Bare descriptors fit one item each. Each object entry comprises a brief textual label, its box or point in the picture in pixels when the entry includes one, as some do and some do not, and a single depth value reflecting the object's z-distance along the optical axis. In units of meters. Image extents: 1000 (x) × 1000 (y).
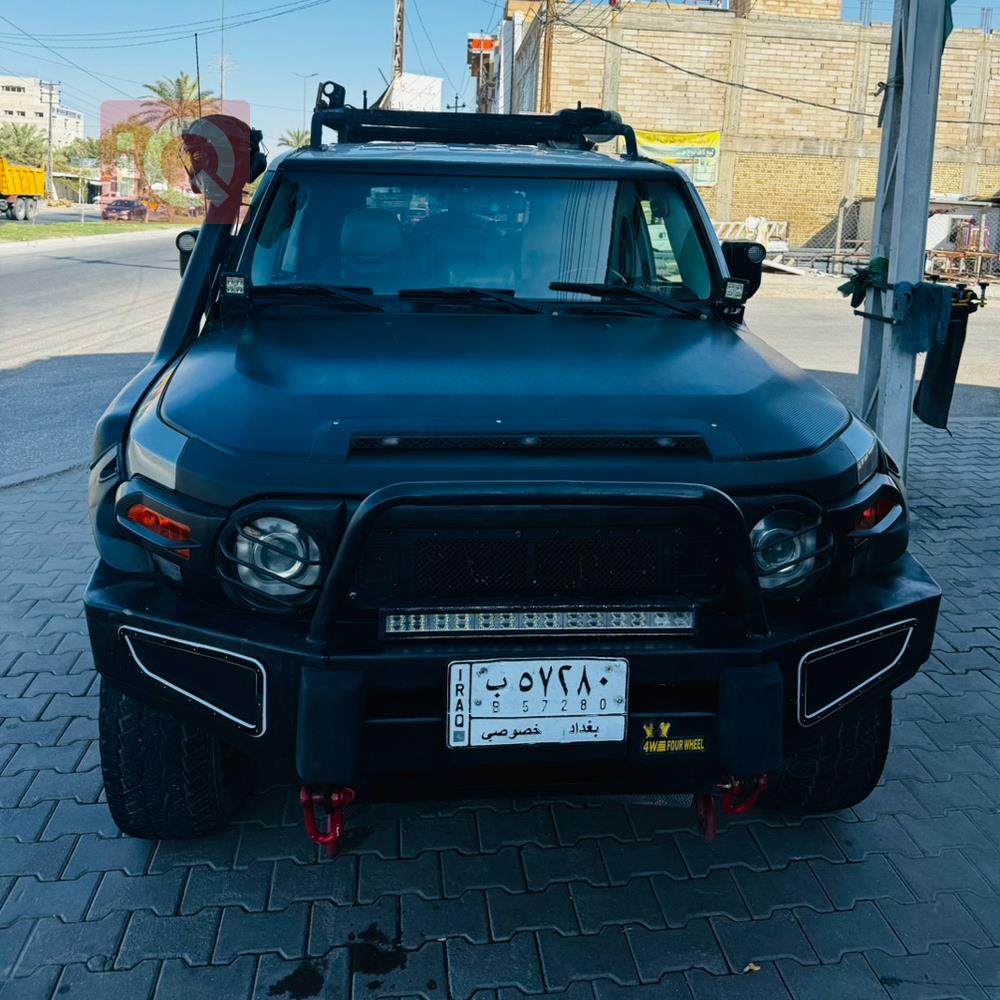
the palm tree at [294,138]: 68.32
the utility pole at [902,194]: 5.72
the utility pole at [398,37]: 42.44
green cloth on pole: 6.24
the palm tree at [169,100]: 61.84
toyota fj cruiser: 2.36
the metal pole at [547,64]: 33.56
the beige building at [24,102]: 154.38
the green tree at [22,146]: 86.62
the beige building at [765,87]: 34.56
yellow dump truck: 47.31
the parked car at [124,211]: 54.84
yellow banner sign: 35.41
